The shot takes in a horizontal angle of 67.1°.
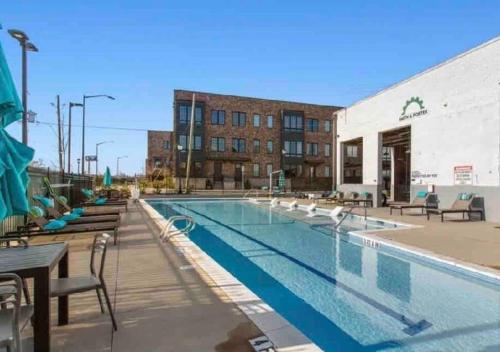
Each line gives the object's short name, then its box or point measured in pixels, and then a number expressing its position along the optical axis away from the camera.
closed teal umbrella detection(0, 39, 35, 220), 2.96
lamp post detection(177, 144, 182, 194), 37.35
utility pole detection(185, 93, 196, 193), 30.67
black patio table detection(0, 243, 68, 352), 2.66
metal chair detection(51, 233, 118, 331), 3.21
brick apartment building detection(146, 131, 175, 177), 41.72
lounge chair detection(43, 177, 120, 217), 10.28
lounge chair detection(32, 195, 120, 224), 8.91
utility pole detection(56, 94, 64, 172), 22.24
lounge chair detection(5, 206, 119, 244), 7.67
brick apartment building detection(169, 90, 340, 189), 38.97
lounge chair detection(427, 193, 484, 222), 12.71
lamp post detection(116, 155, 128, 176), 64.39
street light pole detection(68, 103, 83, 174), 19.73
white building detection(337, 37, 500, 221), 12.82
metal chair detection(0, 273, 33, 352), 2.26
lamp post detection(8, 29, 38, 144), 8.69
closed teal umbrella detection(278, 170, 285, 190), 28.70
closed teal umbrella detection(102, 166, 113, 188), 22.71
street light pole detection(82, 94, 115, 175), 20.69
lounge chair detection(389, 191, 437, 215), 14.98
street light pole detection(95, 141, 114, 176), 38.41
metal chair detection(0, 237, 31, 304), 3.67
